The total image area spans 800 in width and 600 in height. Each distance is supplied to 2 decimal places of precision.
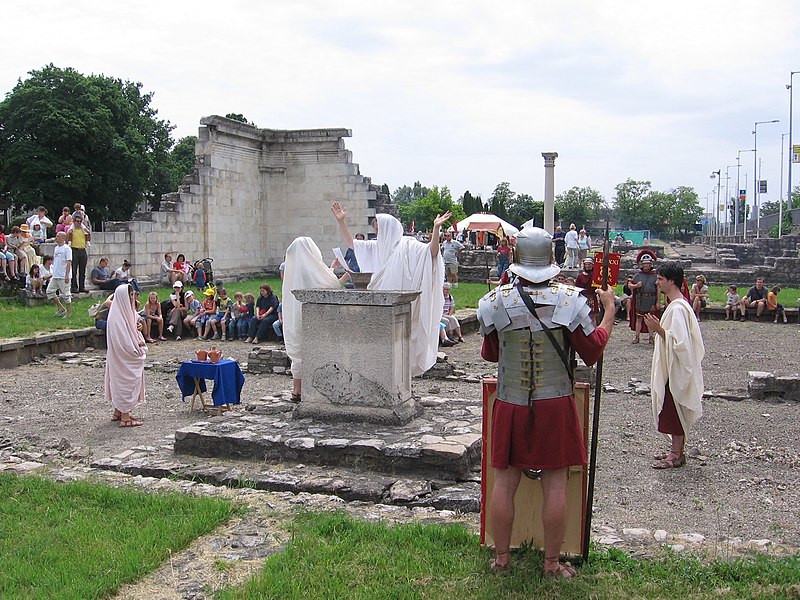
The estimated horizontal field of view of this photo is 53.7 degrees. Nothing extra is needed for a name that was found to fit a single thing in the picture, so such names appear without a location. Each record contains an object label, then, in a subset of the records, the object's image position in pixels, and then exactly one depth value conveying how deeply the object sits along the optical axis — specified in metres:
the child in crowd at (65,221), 18.48
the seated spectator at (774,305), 19.11
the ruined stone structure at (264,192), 25.11
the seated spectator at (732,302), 19.62
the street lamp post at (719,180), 78.03
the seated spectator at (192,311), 16.75
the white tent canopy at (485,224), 34.28
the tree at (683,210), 92.81
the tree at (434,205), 62.91
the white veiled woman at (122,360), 9.09
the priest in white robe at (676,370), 7.05
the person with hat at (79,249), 18.31
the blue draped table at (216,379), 9.47
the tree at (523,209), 65.46
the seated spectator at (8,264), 17.16
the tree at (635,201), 83.50
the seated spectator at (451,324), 15.94
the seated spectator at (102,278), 18.56
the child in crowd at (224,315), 16.47
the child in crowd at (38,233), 18.75
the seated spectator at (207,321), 16.58
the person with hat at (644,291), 14.94
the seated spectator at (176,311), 16.72
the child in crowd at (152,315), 16.18
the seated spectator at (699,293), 19.05
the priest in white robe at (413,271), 8.01
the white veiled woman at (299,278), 8.34
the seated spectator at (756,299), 19.41
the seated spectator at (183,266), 21.47
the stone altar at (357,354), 7.26
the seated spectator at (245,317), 16.34
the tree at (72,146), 35.00
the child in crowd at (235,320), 16.39
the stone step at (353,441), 6.57
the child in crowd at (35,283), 16.98
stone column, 29.14
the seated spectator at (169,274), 21.08
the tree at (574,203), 60.08
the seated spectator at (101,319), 14.69
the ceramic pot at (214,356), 9.62
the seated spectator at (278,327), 15.51
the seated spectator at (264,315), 15.90
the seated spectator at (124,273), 18.58
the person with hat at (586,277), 16.06
